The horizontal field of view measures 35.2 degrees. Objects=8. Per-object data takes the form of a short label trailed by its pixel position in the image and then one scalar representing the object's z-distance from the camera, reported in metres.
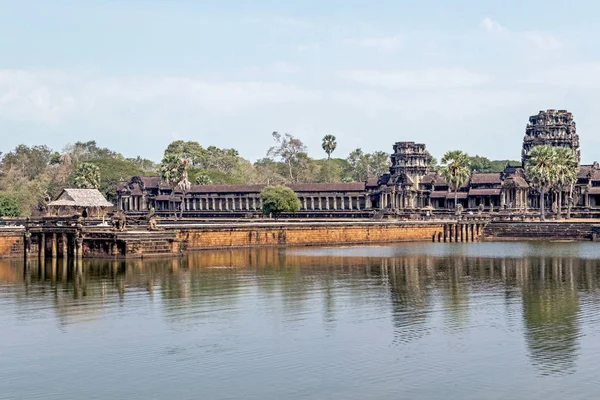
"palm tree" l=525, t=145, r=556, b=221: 133.62
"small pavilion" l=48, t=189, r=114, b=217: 86.62
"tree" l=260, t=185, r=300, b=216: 150.75
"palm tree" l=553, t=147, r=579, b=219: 135.50
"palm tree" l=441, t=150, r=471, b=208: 144.50
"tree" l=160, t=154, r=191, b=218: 157.88
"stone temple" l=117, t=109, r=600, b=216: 152.62
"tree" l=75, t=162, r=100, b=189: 159.62
